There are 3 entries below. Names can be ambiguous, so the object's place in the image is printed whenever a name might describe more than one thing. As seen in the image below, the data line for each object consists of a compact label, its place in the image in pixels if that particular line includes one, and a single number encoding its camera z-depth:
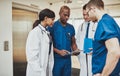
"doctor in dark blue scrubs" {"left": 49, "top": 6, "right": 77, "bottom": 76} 2.93
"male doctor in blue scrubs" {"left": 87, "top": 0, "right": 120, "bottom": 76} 1.58
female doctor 2.40
